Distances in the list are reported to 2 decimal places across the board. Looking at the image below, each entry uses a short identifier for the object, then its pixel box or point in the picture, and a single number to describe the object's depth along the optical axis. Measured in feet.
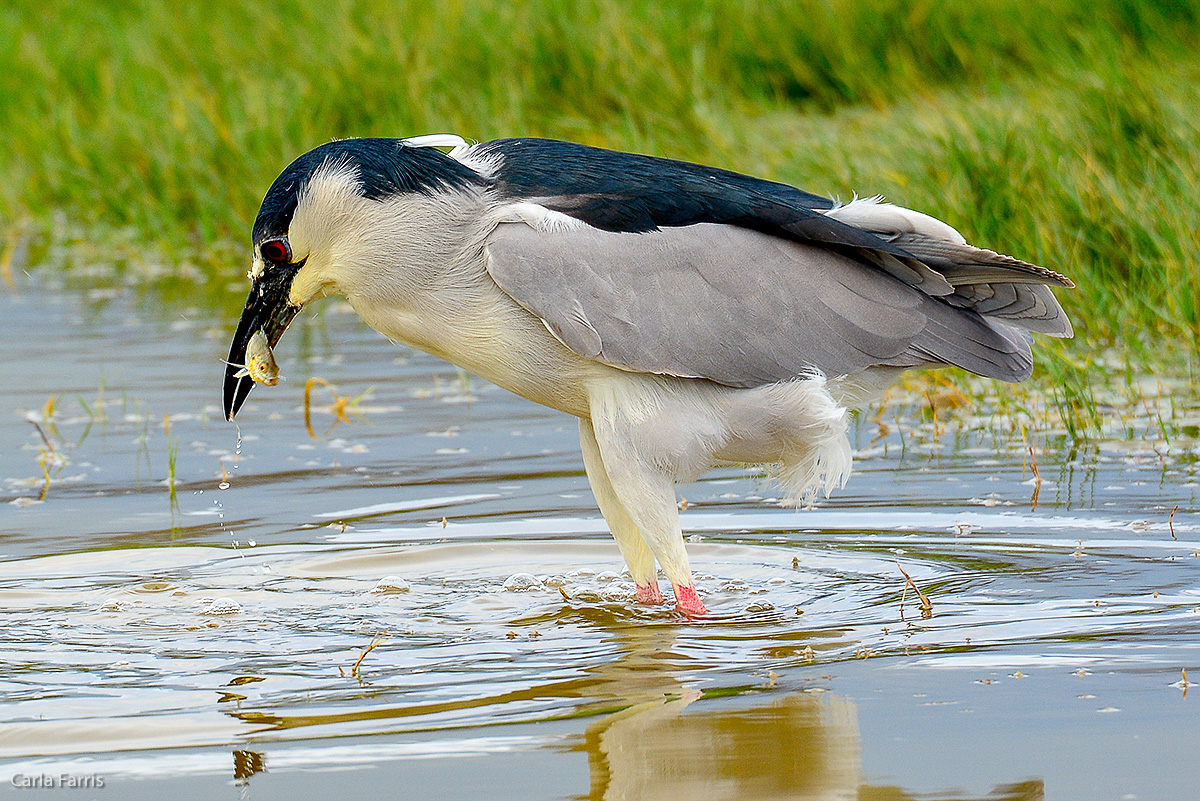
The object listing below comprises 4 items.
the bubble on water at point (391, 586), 30.68
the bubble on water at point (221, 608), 29.25
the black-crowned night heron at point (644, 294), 28.17
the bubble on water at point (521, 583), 30.73
